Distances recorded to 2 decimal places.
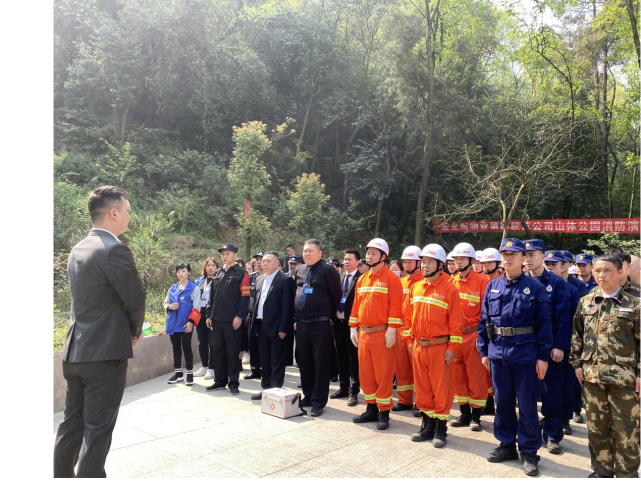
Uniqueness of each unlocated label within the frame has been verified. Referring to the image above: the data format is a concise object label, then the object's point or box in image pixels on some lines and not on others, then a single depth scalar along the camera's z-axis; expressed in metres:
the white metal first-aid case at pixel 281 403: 5.50
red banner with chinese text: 15.58
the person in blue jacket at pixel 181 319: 7.21
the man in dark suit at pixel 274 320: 6.45
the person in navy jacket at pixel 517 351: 4.11
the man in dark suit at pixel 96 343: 3.15
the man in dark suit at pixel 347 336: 6.76
